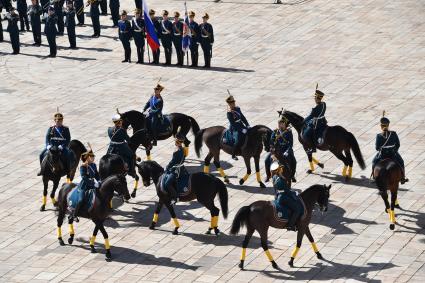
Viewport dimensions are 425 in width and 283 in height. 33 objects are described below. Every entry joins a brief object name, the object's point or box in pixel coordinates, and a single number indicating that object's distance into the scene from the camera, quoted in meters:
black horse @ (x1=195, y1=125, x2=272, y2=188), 34.47
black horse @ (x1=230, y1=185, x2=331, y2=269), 28.73
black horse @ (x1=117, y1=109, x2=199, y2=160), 36.47
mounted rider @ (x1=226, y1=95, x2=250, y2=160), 34.75
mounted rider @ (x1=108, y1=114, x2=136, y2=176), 33.72
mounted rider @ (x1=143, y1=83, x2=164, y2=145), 36.88
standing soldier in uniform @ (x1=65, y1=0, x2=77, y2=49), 52.31
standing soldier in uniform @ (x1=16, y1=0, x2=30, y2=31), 56.22
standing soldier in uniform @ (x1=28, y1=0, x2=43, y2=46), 53.16
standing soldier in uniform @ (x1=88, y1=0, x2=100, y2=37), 54.03
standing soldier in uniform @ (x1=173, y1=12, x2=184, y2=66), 49.47
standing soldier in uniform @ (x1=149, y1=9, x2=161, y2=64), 49.53
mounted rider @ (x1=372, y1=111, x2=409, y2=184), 31.86
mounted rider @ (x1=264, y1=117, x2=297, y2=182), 33.47
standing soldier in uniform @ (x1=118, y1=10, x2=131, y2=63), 49.91
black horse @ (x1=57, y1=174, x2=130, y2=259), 29.52
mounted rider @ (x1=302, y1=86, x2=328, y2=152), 35.38
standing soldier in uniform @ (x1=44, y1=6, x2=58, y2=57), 51.12
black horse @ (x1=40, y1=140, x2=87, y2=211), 33.38
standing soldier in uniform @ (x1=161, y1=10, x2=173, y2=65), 49.59
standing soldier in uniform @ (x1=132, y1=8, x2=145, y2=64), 49.84
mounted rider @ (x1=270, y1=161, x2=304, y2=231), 28.80
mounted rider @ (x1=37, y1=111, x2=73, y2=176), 33.56
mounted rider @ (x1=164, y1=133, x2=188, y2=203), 31.08
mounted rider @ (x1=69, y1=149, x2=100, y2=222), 29.97
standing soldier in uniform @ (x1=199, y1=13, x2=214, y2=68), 48.72
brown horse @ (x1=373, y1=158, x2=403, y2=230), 31.22
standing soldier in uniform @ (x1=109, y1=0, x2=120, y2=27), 56.09
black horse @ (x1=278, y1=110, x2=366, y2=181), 35.06
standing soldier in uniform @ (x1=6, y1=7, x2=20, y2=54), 51.59
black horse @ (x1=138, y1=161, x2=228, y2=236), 31.16
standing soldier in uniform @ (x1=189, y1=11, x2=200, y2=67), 48.88
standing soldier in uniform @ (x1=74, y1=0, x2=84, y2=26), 56.28
